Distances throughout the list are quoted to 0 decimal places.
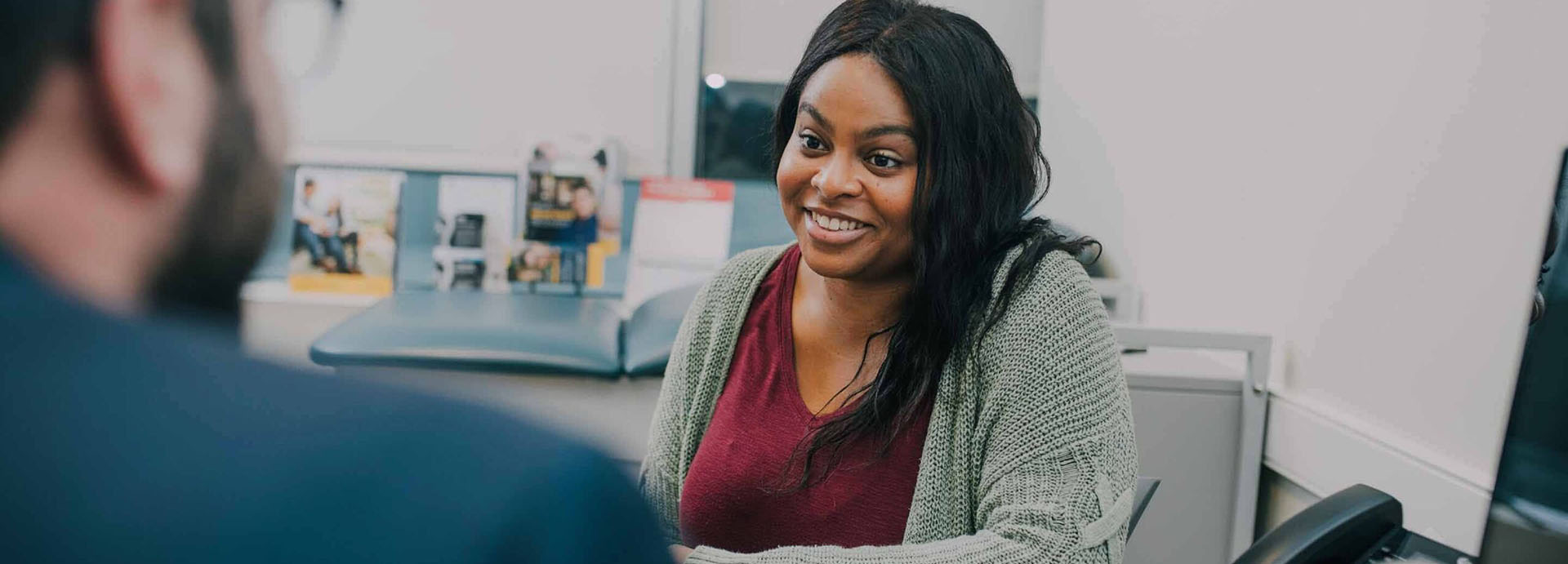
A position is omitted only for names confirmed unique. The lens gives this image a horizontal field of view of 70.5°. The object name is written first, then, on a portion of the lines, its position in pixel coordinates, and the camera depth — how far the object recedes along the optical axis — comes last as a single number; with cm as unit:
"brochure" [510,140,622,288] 273
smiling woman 98
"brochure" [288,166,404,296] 256
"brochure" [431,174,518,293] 271
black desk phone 94
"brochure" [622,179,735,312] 272
